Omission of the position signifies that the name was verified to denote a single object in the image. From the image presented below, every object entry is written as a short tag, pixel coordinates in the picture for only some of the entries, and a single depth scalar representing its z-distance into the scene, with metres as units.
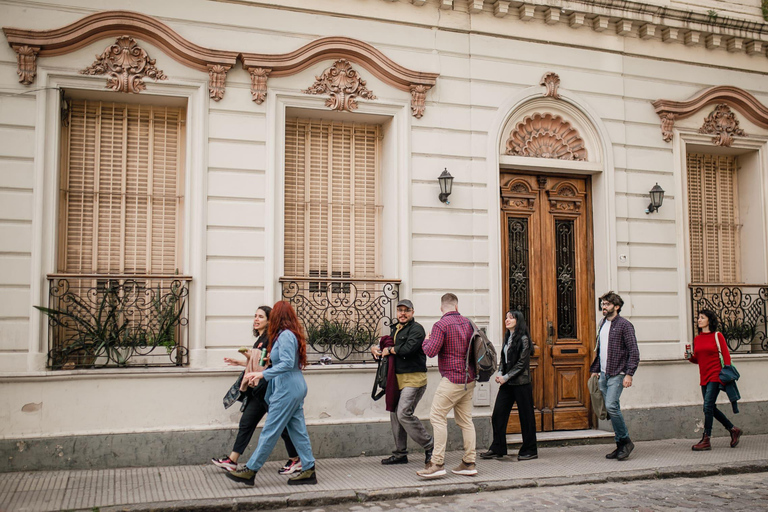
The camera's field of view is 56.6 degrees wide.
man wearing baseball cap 7.87
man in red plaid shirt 7.65
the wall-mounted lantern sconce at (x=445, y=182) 9.40
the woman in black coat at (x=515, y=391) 8.62
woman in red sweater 9.34
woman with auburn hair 7.04
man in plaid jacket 8.70
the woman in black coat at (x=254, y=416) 7.43
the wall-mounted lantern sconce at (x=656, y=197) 10.45
